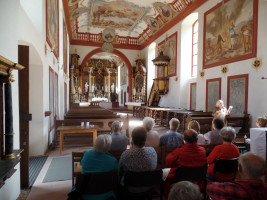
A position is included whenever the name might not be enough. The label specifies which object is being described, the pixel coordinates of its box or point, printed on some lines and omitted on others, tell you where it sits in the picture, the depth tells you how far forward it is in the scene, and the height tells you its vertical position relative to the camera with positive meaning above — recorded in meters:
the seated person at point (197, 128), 3.29 -0.56
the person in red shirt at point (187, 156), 2.27 -0.74
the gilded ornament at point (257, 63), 6.22 +1.10
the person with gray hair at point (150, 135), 3.34 -0.70
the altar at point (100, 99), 19.64 -0.43
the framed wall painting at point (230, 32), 6.54 +2.49
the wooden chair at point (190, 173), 2.09 -0.87
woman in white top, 6.00 -0.48
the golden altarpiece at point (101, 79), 23.42 +1.99
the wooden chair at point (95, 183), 1.81 -0.86
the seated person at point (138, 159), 2.09 -0.71
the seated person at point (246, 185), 1.33 -0.64
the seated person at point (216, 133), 3.42 -0.68
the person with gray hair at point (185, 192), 1.12 -0.58
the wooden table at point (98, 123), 5.94 -0.92
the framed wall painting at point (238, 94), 6.82 +0.07
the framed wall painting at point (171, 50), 11.85 +3.03
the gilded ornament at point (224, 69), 7.71 +1.10
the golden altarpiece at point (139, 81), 16.52 +1.27
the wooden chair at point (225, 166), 2.29 -0.86
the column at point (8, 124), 2.22 -0.35
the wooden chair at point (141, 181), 1.88 -0.86
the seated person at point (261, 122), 3.39 -0.47
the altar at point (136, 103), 14.08 -0.61
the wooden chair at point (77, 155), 2.70 -0.87
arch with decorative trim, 16.17 +3.13
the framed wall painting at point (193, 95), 10.43 +0.03
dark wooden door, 3.02 -0.27
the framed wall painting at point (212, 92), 8.17 +0.17
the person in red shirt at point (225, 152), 2.41 -0.72
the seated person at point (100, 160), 2.03 -0.71
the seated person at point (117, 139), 3.20 -0.74
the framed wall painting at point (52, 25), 5.31 +2.22
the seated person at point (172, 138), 3.07 -0.70
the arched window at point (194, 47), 11.05 +2.88
